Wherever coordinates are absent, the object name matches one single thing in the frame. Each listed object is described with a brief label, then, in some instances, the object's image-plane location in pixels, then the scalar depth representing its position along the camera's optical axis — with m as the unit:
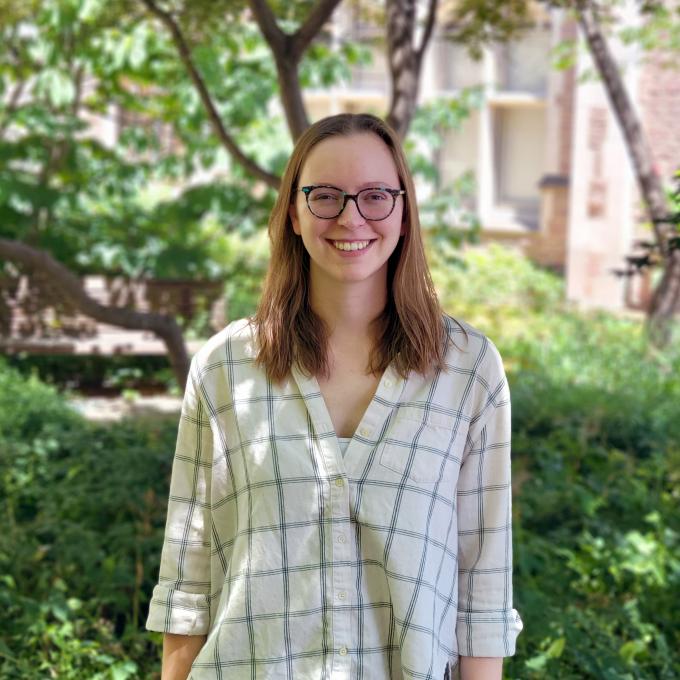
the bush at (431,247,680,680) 3.49
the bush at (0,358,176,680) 3.57
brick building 13.62
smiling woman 1.75
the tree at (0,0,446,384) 8.43
